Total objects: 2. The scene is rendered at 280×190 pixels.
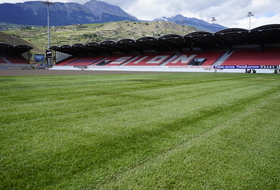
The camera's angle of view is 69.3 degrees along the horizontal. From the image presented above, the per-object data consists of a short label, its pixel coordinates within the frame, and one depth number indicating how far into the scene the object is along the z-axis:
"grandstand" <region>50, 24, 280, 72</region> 43.86
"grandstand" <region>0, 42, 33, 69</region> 65.88
